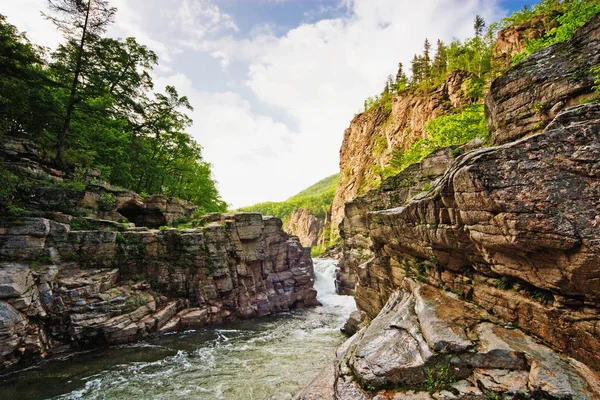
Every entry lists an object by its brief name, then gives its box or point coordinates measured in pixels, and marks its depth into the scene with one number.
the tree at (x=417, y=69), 59.82
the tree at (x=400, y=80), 59.91
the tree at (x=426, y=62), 57.23
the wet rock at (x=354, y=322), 18.68
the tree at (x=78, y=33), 20.03
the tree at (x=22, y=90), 17.81
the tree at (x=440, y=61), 52.84
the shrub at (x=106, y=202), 21.53
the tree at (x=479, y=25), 54.19
